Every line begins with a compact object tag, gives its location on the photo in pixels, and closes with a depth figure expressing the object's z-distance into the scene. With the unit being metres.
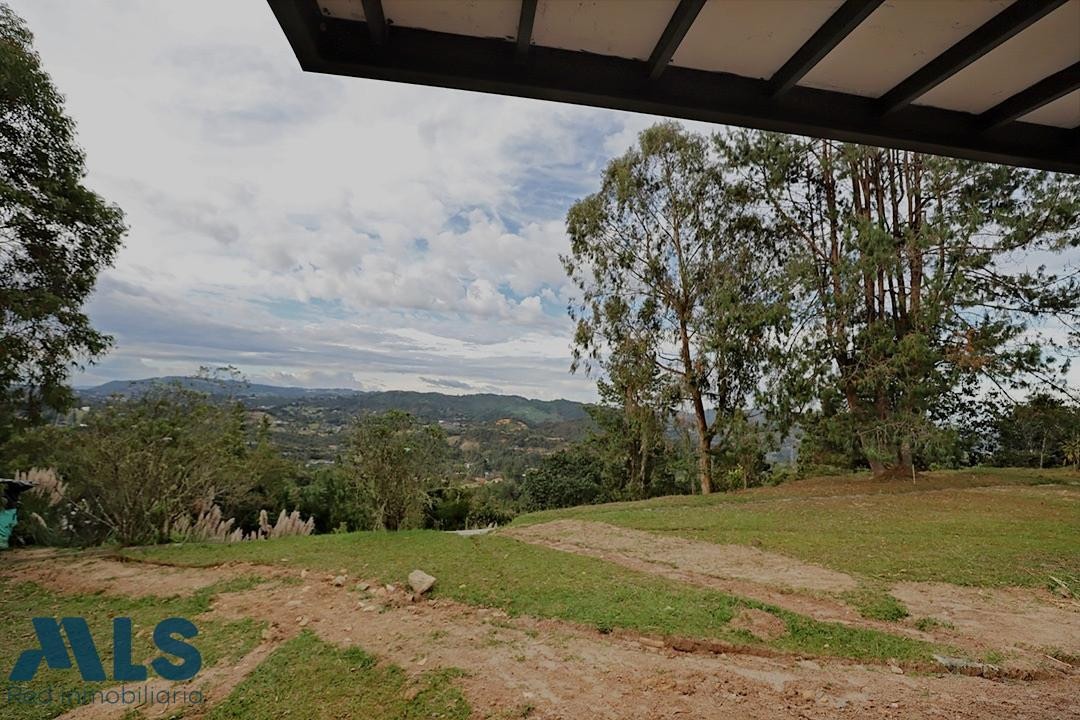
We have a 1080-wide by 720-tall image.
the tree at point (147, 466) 6.70
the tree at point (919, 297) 9.30
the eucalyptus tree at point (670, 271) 11.64
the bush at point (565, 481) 18.83
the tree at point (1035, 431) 9.31
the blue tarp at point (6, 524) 7.41
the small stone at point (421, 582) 4.33
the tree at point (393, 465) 7.73
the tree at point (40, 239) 6.46
